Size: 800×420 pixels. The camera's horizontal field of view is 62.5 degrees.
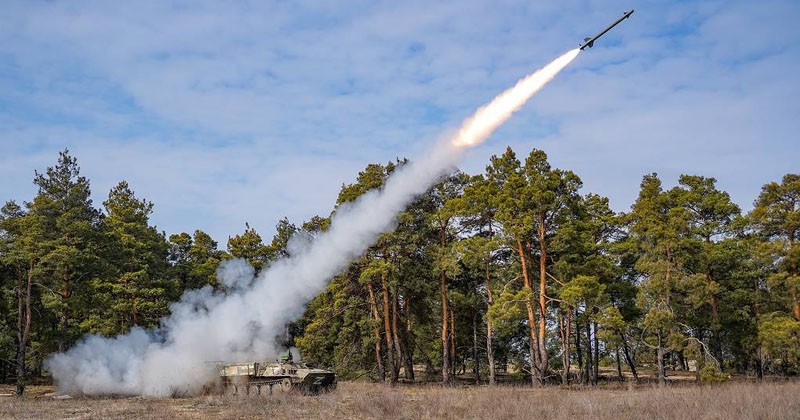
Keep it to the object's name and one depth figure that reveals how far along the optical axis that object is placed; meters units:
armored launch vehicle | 30.66
